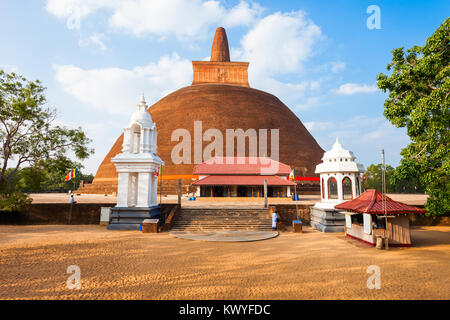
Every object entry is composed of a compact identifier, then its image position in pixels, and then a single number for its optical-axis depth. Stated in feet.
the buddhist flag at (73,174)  72.27
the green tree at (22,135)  49.39
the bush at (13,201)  48.62
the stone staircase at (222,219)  44.96
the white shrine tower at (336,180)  44.11
